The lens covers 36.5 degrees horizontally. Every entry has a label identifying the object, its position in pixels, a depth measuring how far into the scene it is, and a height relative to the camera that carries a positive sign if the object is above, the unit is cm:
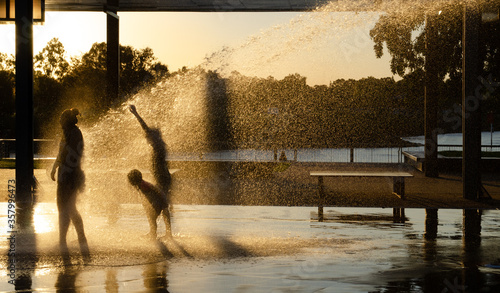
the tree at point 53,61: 8281 +912
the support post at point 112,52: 1755 +213
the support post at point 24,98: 1355 +79
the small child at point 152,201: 995 -78
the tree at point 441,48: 2847 +365
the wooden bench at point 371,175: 1492 -74
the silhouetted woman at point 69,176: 927 -41
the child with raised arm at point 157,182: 996 -54
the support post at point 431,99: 2039 +114
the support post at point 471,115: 1474 +48
